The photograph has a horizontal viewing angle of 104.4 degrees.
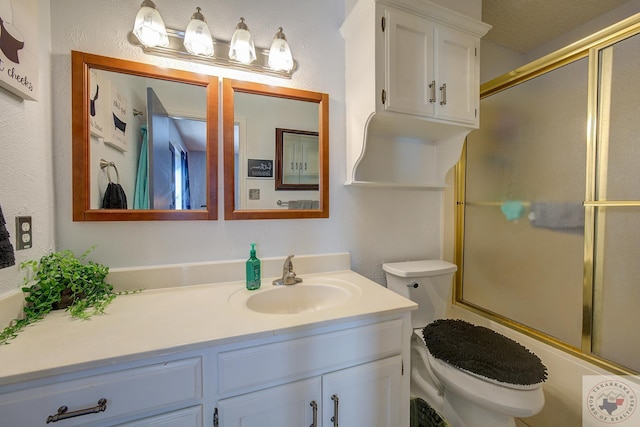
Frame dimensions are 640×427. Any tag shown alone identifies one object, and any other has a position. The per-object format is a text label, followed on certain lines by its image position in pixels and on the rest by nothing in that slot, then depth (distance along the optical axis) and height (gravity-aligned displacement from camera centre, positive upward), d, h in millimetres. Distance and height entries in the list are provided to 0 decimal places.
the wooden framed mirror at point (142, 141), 973 +277
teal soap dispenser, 1099 -294
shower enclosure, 1101 +45
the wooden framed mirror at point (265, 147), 1170 +296
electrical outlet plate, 797 -90
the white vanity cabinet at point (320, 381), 719 -555
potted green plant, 804 -282
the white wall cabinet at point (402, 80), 1122 +622
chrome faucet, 1167 -325
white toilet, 911 -689
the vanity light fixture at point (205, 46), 1008 +715
